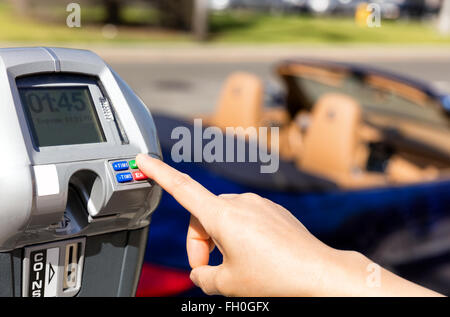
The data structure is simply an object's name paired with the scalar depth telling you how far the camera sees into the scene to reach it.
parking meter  1.06
